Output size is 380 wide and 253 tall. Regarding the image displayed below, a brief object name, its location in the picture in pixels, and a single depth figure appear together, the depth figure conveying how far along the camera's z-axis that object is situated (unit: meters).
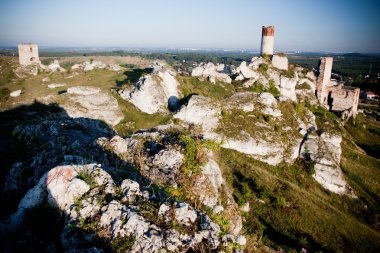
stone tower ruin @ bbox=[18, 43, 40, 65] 52.00
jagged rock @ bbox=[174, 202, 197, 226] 7.00
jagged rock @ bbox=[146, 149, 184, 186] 12.07
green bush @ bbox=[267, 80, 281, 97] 41.61
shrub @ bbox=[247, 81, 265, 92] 41.66
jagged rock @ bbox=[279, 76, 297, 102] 42.38
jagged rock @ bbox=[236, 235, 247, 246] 7.14
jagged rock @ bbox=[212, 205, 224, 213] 9.01
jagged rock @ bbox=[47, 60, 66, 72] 49.05
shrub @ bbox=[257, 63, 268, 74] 44.00
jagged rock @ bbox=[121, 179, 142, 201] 7.76
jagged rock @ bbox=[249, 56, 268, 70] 44.67
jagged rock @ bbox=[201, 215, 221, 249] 6.68
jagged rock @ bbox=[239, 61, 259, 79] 44.02
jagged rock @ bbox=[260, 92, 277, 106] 34.26
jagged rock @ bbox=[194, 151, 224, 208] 10.36
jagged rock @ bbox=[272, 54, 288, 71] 45.41
